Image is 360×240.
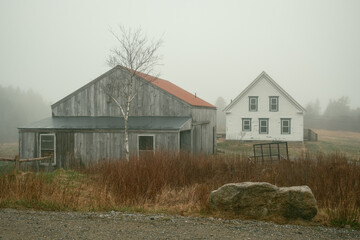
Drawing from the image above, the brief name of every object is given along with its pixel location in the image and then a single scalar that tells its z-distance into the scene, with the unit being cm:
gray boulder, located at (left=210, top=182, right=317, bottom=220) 760
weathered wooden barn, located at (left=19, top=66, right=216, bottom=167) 1934
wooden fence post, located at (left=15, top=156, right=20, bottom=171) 1362
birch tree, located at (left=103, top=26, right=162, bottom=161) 1955
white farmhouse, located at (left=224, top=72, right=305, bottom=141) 3275
